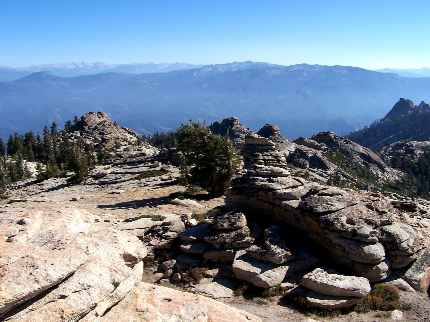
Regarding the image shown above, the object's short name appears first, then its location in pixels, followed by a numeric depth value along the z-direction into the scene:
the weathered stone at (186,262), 33.31
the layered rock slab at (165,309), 19.77
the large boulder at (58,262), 17.16
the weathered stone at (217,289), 29.95
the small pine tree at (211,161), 59.38
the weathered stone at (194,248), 34.34
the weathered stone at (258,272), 30.06
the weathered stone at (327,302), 27.84
